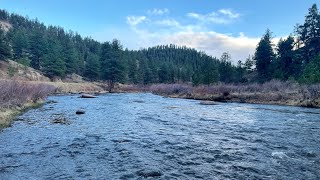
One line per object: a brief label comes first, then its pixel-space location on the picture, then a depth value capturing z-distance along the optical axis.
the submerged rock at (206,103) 32.08
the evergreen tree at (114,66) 72.87
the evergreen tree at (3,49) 72.78
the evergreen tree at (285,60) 61.09
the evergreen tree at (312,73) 37.61
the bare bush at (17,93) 20.17
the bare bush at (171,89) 49.13
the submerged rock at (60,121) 17.24
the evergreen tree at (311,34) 61.33
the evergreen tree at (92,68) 91.76
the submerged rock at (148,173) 7.89
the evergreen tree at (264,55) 70.75
